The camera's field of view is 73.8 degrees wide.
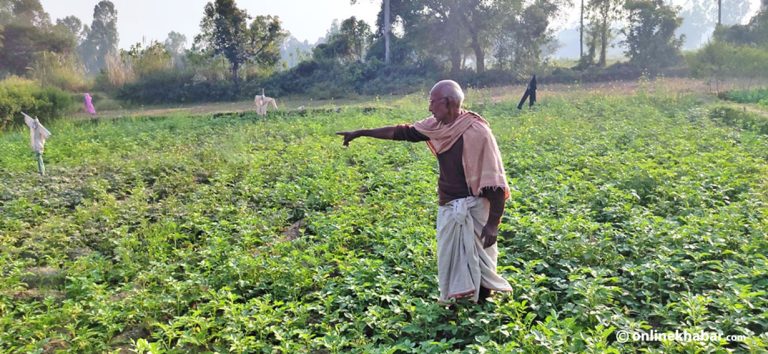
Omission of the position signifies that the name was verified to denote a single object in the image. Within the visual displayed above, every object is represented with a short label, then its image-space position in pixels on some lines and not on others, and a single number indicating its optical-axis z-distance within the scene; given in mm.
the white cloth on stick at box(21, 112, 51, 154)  8116
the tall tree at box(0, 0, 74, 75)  28469
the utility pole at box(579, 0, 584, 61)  29669
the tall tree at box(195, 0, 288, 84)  25391
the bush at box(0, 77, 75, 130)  15531
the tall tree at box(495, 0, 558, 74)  27031
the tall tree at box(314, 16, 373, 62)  28609
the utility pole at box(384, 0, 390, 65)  27828
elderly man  3361
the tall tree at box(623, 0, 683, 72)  26500
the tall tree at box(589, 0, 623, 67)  28447
